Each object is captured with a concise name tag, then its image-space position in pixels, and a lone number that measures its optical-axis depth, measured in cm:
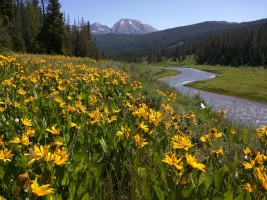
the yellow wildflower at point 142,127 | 273
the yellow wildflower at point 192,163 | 171
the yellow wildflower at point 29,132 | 233
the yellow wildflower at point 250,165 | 203
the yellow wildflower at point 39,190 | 142
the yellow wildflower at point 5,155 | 188
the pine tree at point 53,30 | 4191
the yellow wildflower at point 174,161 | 176
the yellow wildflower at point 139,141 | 245
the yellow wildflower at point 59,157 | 180
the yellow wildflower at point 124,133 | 271
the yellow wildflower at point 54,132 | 237
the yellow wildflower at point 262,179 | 162
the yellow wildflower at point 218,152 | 250
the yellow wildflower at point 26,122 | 256
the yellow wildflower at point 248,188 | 177
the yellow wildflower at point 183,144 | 218
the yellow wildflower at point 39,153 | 180
